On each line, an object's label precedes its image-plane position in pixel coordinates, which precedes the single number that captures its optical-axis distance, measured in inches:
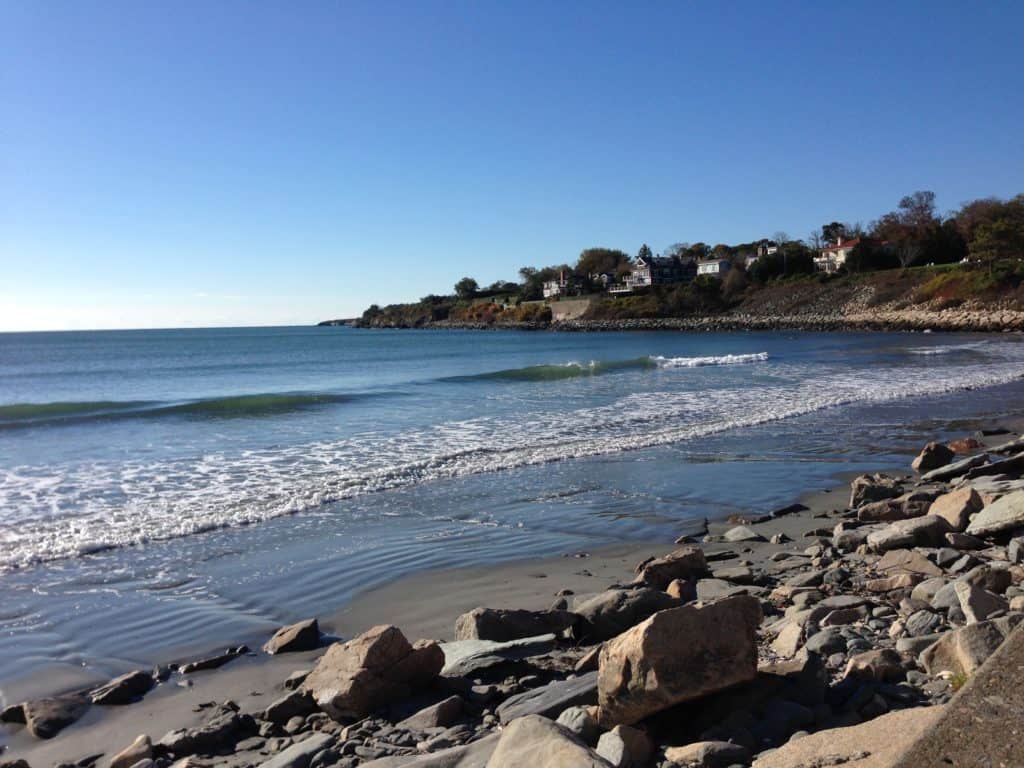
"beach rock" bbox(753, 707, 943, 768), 120.6
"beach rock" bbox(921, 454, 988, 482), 442.9
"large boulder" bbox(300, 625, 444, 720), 191.6
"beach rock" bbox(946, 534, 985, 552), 279.0
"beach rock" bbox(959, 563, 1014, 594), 219.8
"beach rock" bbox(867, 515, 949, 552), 290.7
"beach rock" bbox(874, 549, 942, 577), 259.7
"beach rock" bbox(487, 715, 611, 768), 127.8
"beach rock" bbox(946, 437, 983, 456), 546.3
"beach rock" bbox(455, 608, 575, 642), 228.5
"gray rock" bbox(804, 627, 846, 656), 192.1
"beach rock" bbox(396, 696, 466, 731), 180.4
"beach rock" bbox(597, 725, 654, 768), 142.0
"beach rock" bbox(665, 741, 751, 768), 140.4
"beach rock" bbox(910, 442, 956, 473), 494.3
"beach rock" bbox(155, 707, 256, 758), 187.0
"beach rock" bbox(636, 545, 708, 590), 281.3
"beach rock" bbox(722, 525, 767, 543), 352.8
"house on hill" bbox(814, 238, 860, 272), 4672.7
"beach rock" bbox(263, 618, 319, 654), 249.9
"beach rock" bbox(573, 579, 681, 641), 228.5
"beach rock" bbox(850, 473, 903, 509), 406.9
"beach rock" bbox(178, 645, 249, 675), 238.1
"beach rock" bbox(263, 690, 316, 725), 197.8
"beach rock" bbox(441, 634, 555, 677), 205.0
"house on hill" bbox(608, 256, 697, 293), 6013.8
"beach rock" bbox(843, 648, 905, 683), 170.4
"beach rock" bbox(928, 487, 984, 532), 308.8
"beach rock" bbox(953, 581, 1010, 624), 195.9
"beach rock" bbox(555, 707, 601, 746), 156.6
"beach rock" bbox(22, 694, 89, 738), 205.3
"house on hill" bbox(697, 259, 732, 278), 5876.0
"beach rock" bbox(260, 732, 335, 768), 169.9
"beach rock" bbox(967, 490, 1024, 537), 284.0
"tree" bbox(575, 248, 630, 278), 7465.6
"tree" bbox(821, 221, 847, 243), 6018.7
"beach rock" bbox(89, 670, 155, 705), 219.9
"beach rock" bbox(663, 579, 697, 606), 260.7
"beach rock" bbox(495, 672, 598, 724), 170.4
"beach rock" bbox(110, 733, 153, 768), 182.7
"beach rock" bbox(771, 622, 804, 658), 196.9
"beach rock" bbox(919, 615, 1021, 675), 162.4
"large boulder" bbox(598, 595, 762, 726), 157.3
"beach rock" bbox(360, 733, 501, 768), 149.6
